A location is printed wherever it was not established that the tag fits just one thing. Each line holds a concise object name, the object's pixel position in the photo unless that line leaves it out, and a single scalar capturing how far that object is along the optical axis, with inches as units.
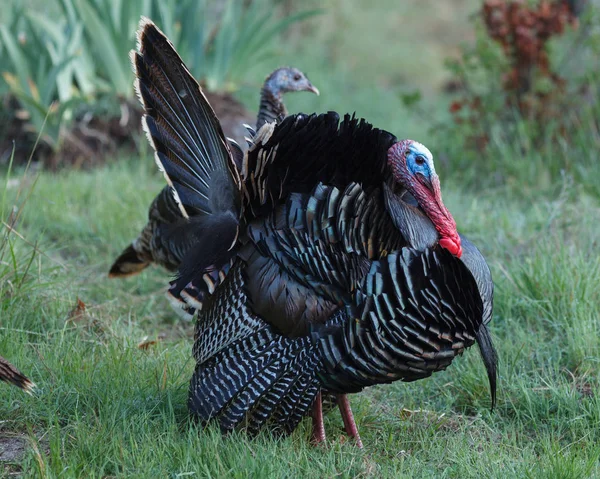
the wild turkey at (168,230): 338.6
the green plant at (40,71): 537.0
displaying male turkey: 235.9
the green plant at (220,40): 590.5
